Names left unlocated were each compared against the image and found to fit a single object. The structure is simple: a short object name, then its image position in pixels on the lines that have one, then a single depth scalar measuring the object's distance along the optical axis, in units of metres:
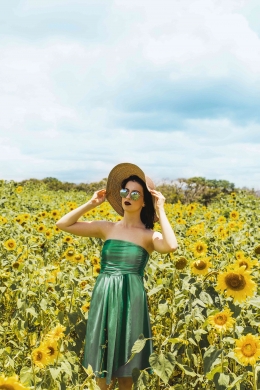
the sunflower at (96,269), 3.47
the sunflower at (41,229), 5.22
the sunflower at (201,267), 2.82
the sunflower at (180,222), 6.47
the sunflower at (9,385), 1.37
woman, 2.47
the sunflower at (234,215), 6.97
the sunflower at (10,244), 4.59
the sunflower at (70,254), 3.89
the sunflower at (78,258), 3.96
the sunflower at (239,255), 3.68
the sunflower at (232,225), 5.48
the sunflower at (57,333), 1.99
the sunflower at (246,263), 2.69
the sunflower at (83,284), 3.44
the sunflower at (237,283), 2.29
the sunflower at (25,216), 6.05
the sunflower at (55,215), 6.48
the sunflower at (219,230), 4.96
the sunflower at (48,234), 4.97
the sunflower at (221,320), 2.05
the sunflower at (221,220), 6.42
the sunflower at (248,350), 1.85
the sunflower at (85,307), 2.89
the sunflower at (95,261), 3.81
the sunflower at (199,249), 3.48
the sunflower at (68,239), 5.08
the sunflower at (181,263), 2.87
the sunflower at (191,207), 7.71
